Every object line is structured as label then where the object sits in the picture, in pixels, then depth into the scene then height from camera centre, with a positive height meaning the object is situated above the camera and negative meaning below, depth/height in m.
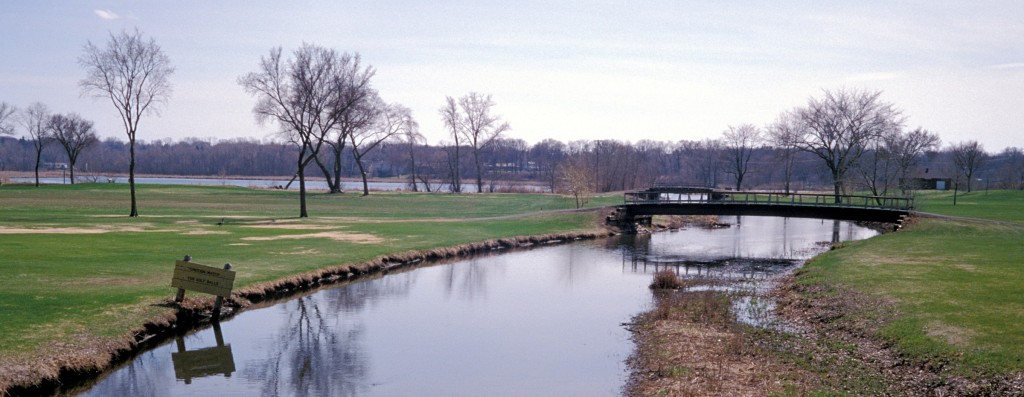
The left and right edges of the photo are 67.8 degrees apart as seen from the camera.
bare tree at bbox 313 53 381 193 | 59.51 +5.79
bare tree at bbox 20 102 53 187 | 96.50 +4.59
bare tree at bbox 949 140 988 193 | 92.69 +2.43
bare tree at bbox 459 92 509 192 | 106.00 +6.53
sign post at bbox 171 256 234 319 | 20.83 -3.12
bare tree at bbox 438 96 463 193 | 106.00 +7.03
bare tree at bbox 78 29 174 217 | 43.34 +5.20
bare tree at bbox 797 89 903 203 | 73.56 +4.53
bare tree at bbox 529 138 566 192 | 148.75 +2.64
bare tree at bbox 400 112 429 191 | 96.91 +4.52
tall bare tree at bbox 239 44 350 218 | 54.34 +5.84
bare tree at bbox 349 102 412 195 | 91.87 +5.38
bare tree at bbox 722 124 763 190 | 113.78 +5.23
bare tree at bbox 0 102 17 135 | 92.12 +4.05
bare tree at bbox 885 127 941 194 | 78.70 +3.27
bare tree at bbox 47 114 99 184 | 95.50 +4.02
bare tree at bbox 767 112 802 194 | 76.25 +3.74
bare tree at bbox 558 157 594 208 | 67.81 -0.95
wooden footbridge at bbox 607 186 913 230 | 51.03 -2.62
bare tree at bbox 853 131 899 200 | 74.94 +0.83
